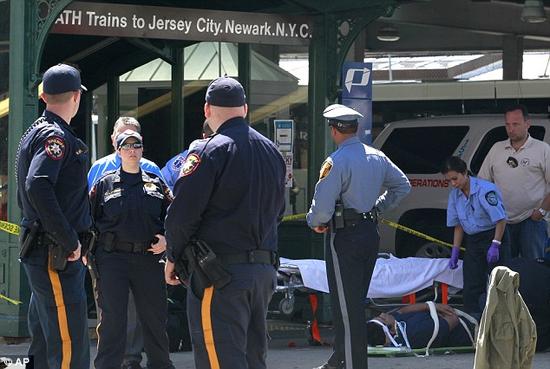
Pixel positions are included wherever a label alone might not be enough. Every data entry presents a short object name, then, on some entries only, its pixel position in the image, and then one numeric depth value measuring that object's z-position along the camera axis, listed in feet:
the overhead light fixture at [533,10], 84.84
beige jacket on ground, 34.63
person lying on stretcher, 50.94
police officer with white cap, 43.19
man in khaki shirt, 55.29
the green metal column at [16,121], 49.30
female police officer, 40.47
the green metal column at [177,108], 65.34
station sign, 51.27
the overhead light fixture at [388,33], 109.91
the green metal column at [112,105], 67.72
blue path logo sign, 57.05
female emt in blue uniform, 53.28
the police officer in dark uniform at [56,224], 34.30
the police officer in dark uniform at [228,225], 30.70
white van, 74.46
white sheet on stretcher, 53.03
